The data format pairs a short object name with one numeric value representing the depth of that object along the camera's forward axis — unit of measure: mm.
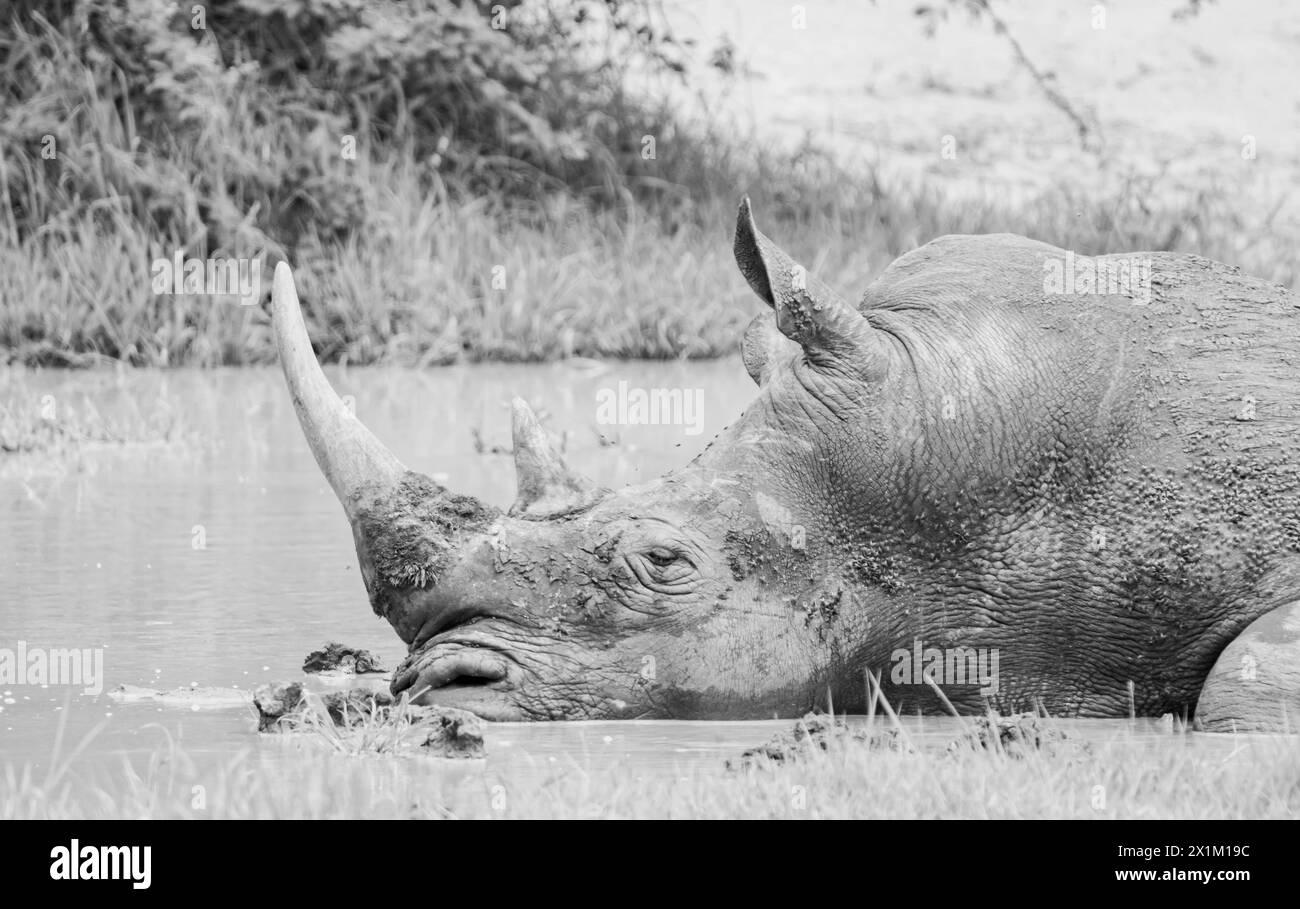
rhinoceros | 9453
